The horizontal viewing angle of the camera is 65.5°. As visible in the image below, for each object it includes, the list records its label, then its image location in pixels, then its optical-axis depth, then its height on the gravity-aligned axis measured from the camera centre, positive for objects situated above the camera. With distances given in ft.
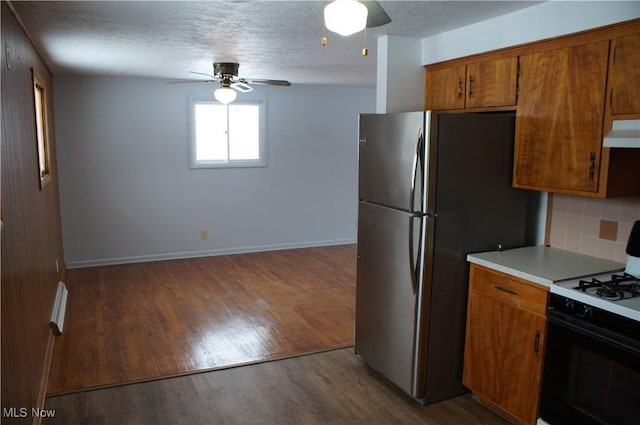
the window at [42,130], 13.47 +0.39
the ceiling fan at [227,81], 15.07 +2.07
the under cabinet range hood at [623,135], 7.17 +0.25
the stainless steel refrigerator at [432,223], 9.09 -1.41
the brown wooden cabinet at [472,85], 9.61 +1.35
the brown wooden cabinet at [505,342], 8.18 -3.34
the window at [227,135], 21.11 +0.51
